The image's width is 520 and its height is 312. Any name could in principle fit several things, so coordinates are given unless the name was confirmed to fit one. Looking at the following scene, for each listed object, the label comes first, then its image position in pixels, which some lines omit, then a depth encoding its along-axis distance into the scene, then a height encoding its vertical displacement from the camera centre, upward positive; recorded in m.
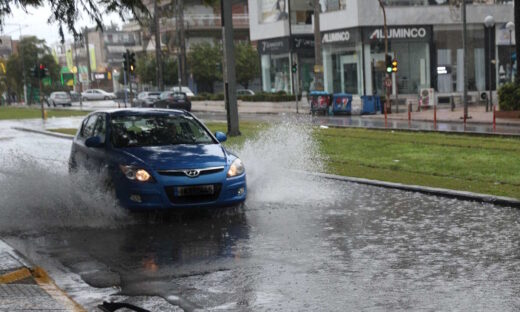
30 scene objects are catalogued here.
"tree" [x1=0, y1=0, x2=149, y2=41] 11.84 +1.22
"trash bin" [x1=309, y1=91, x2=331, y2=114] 42.19 -1.51
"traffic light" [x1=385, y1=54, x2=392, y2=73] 40.28 +0.43
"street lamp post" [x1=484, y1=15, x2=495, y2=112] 37.21 +2.19
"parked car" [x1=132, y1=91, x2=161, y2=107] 57.88 -1.15
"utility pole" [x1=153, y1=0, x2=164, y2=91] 63.42 +1.87
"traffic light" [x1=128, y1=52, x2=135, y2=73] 42.69 +1.26
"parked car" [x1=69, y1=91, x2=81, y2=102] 98.86 -1.33
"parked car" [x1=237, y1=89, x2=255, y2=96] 65.93 -1.19
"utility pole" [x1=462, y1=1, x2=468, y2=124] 31.06 -0.32
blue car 9.56 -1.04
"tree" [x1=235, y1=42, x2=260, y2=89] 73.81 +1.61
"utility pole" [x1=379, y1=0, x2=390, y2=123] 40.25 -1.19
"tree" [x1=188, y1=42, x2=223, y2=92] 75.12 +2.07
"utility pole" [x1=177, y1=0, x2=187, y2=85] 65.81 +4.11
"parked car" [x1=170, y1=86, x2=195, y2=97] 67.04 -0.68
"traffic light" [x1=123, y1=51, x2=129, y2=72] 43.12 +1.38
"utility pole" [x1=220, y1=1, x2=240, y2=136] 23.28 +0.33
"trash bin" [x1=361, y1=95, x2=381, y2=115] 41.78 -1.80
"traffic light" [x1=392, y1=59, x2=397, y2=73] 40.78 +0.28
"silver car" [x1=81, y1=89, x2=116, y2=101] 94.06 -1.18
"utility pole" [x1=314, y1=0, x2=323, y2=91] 42.93 +1.00
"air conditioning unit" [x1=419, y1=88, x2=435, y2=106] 42.41 -1.53
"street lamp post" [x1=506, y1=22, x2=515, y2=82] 39.50 +2.07
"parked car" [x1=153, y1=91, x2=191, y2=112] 53.66 -1.31
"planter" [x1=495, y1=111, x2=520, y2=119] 31.08 -2.02
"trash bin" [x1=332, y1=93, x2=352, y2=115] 41.62 -1.67
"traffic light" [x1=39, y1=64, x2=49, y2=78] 46.28 +1.08
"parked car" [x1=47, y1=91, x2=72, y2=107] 79.00 -1.20
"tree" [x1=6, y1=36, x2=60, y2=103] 92.62 +3.49
